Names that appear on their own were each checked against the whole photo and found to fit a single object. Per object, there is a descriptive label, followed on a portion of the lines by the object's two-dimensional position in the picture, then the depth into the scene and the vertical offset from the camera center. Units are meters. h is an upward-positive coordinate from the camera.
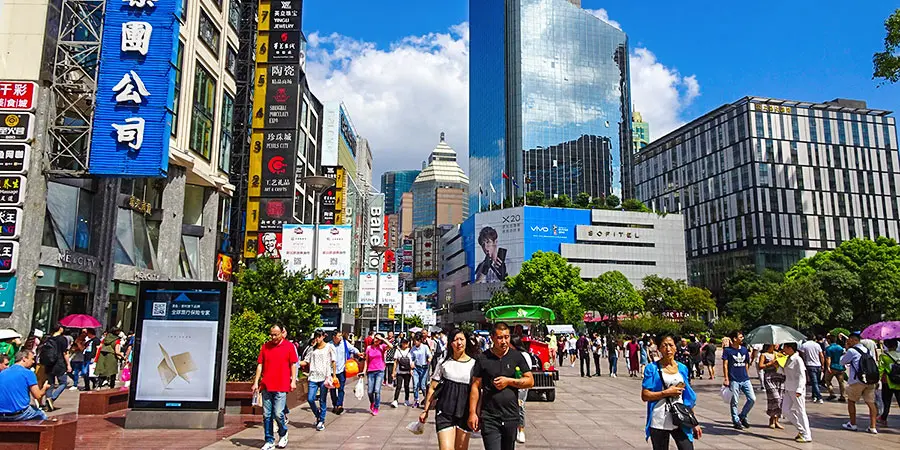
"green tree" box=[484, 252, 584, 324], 70.69 +3.75
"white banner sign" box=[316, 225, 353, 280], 25.11 +2.56
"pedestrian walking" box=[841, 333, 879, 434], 11.97 -1.08
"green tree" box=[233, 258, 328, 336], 21.61 +0.70
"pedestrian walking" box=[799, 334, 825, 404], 16.59 -0.98
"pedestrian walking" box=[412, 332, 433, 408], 15.89 -1.17
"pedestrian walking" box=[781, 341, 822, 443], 10.92 -1.26
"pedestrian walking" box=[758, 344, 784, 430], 12.47 -1.26
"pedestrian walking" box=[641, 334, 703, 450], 6.63 -0.78
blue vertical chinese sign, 23.36 +7.71
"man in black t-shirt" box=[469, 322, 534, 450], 6.04 -0.70
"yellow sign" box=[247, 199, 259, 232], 37.84 +5.78
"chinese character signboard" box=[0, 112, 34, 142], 22.27 +6.37
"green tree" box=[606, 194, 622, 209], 103.97 +18.59
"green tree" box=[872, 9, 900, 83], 15.57 +6.46
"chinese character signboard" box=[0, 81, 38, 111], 22.44 +7.48
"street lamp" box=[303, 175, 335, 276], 22.06 +4.52
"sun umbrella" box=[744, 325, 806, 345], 14.78 -0.35
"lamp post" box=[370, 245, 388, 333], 32.97 +3.30
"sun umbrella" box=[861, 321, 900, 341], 15.48 -0.25
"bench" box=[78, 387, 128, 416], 12.36 -1.69
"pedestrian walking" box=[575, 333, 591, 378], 28.92 -1.46
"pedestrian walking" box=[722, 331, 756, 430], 12.60 -1.16
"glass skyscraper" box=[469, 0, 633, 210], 124.44 +41.75
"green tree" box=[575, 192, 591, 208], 102.81 +18.53
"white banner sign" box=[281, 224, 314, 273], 24.22 +2.50
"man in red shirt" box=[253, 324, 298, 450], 9.37 -0.90
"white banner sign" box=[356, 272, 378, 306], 38.38 +1.65
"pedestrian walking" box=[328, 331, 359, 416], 13.73 -1.12
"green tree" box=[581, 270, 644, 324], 70.84 +2.32
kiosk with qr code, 10.85 -0.69
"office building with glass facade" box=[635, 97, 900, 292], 101.69 +22.29
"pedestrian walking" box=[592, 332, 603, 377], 29.68 -1.49
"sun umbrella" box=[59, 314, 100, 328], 20.45 -0.24
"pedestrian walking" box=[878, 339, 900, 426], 12.27 -1.05
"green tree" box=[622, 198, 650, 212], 104.94 +18.16
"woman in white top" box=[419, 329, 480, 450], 6.57 -0.81
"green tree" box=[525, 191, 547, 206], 102.06 +18.64
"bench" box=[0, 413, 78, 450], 7.56 -1.42
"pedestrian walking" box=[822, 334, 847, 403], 16.27 -1.13
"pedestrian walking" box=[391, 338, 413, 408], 15.93 -1.26
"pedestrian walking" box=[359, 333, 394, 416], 14.09 -1.18
